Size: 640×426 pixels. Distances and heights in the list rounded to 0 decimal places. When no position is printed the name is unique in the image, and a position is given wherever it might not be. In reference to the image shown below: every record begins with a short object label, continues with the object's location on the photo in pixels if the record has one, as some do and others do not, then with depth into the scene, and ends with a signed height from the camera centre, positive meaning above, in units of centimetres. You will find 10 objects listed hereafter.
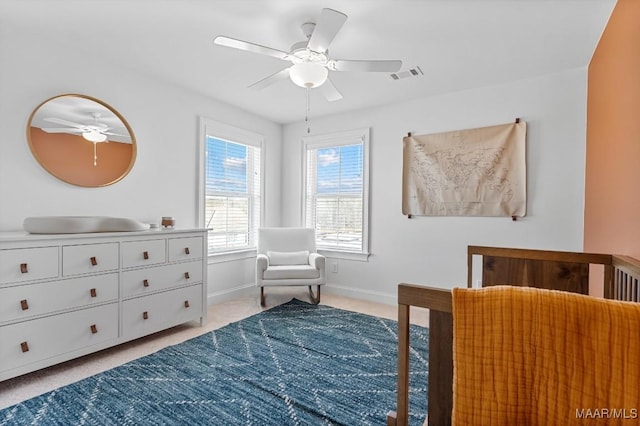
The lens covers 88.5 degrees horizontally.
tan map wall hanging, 310 +40
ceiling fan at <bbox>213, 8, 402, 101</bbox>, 197 +98
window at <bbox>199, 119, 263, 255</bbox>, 374 +27
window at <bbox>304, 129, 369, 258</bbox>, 409 +26
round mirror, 246 +53
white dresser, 197 -61
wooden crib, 95 -35
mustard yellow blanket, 73 -34
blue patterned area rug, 174 -110
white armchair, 356 -59
